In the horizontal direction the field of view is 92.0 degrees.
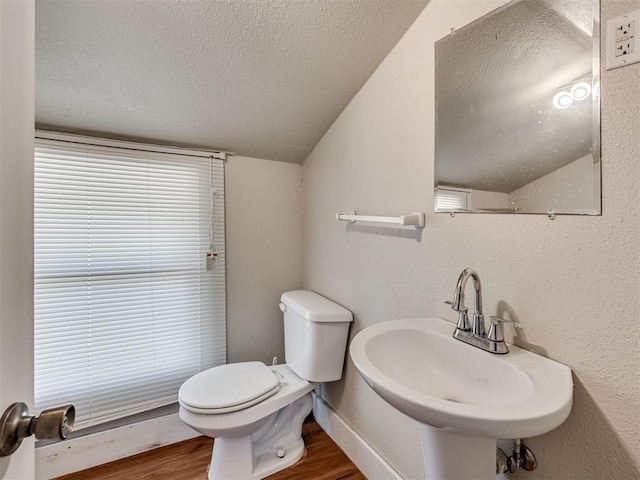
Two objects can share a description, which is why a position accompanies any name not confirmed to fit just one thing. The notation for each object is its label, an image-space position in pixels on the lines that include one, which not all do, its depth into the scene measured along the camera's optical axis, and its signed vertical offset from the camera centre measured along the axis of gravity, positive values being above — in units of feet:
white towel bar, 3.77 +0.26
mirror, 2.48 +1.22
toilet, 4.42 -2.38
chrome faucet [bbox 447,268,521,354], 2.79 -0.83
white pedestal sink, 1.99 -1.17
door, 1.37 +0.13
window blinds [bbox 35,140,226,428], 4.87 -0.67
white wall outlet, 2.19 +1.45
